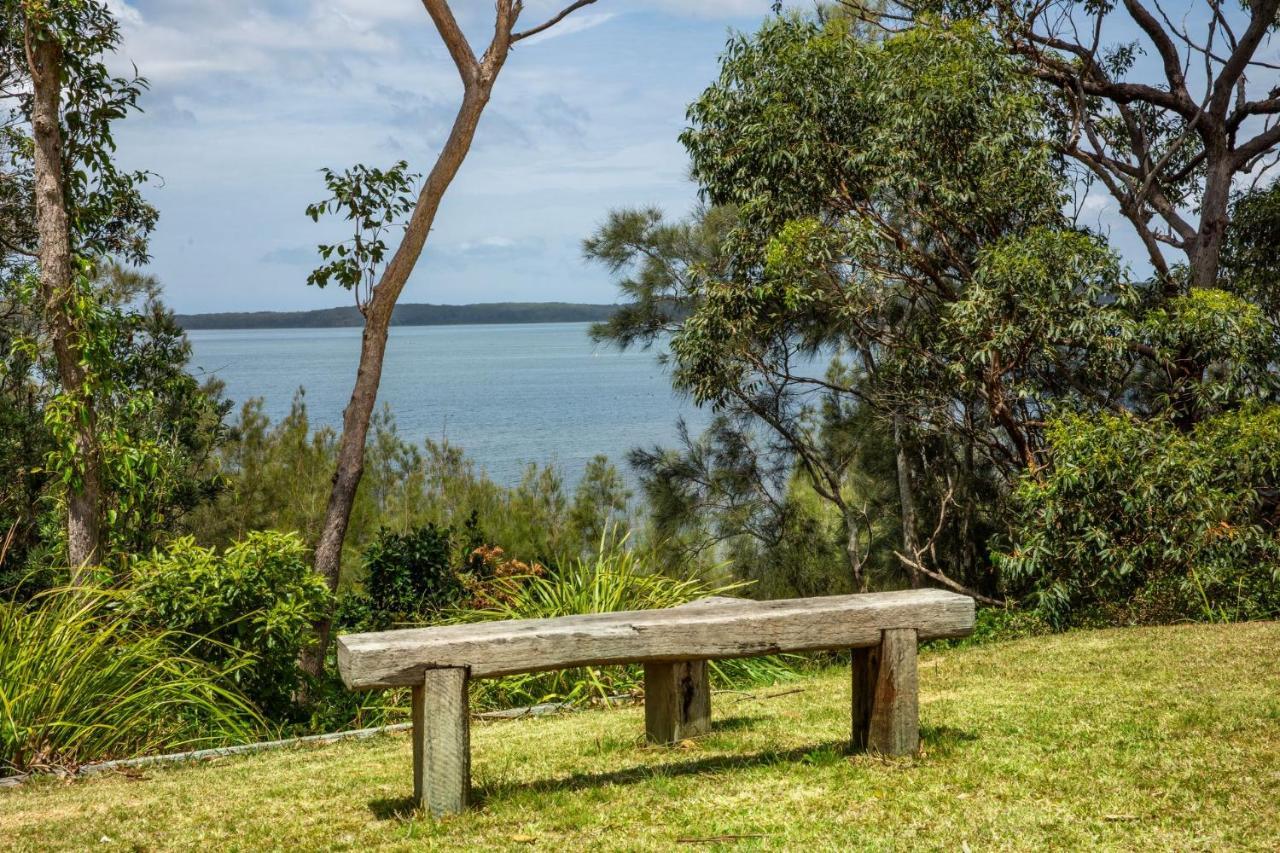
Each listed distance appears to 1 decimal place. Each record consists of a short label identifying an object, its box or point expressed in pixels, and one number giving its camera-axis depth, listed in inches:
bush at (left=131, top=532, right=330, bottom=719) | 273.0
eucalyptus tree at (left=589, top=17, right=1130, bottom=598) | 400.5
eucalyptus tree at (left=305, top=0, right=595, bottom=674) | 361.4
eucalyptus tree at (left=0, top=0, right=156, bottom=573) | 319.6
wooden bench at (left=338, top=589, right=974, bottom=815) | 161.9
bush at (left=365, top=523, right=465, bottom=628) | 373.1
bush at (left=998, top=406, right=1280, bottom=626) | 346.9
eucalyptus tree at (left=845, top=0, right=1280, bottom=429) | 493.4
